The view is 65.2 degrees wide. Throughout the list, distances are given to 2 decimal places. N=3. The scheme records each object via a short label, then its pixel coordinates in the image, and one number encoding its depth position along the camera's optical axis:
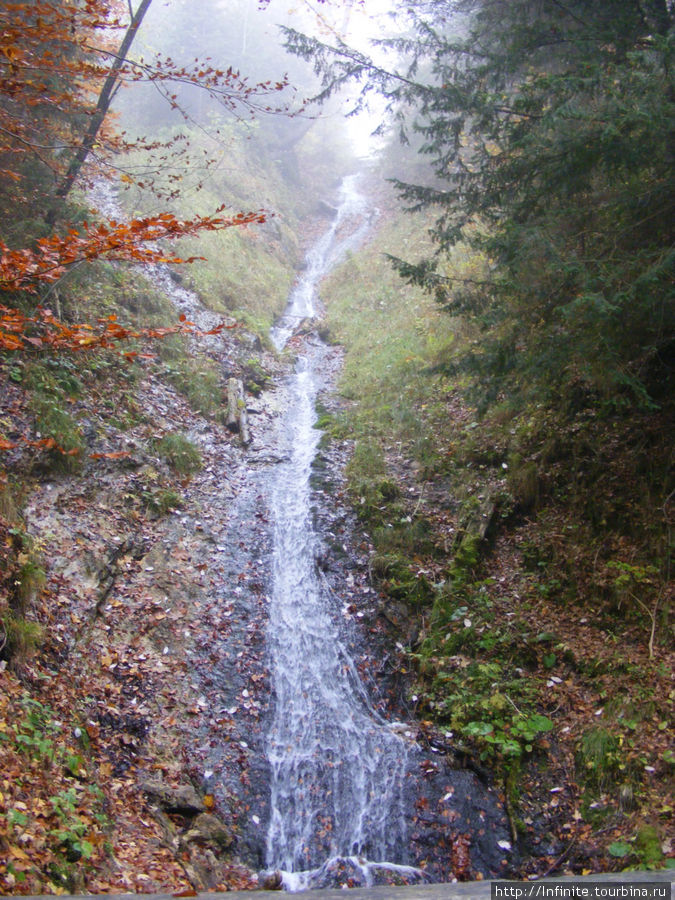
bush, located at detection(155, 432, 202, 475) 9.52
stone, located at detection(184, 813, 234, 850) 4.91
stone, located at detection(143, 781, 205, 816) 5.01
